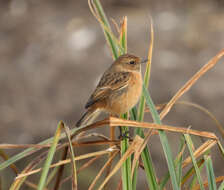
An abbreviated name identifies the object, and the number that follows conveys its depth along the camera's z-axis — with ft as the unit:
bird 21.90
